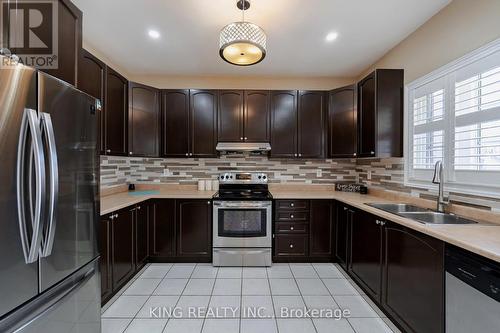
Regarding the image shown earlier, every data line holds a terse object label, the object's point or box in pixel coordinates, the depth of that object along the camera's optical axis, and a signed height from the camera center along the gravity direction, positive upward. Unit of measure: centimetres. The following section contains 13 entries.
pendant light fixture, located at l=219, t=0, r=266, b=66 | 184 +99
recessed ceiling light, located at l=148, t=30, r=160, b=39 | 242 +139
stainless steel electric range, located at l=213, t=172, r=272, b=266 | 297 -87
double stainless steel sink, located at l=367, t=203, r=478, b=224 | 187 -44
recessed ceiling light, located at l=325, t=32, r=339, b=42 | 246 +140
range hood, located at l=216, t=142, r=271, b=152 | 326 +26
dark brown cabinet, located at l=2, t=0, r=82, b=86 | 146 +82
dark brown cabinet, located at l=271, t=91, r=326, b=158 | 339 +60
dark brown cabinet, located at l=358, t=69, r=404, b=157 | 265 +61
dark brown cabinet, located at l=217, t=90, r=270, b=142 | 338 +71
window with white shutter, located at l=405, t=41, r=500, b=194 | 171 +37
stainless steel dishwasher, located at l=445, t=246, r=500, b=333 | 111 -67
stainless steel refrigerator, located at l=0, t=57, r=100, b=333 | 100 -19
